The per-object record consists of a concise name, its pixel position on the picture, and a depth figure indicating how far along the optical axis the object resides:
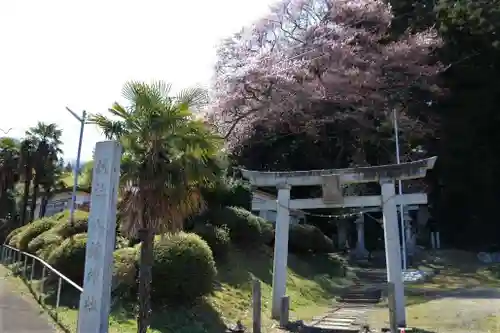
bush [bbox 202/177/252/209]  17.95
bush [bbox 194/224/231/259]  14.91
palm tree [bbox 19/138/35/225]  28.55
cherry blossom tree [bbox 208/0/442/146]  24.33
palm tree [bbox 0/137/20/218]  30.05
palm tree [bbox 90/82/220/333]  8.08
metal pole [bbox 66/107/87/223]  21.89
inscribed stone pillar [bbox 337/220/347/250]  33.47
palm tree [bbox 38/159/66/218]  29.88
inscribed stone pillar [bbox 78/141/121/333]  5.93
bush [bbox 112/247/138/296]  11.02
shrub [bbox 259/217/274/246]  19.14
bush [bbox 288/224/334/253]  22.23
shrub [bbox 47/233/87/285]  12.01
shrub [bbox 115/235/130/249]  13.48
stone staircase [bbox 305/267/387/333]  11.66
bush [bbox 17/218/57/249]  18.39
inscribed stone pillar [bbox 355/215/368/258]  31.78
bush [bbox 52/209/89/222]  16.48
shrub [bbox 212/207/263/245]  17.23
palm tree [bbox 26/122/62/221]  28.81
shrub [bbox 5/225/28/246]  20.55
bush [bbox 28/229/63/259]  14.71
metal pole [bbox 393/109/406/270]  23.78
